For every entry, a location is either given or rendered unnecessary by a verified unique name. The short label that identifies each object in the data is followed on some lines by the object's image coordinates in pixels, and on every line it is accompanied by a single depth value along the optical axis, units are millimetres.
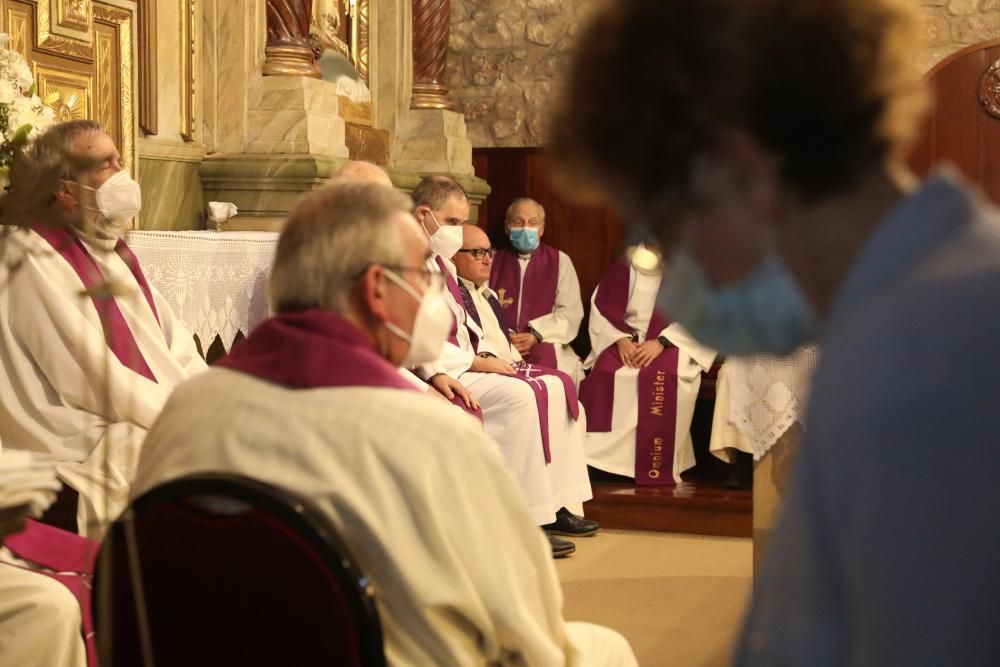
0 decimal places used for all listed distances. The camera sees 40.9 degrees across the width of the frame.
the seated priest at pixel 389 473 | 1880
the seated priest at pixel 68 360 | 3723
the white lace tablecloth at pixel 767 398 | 5113
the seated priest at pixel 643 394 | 7117
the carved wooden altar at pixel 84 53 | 5156
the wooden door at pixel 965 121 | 8398
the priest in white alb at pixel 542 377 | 6352
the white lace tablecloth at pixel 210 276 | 5090
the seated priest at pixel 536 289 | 7898
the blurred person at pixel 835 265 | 871
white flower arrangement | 3812
